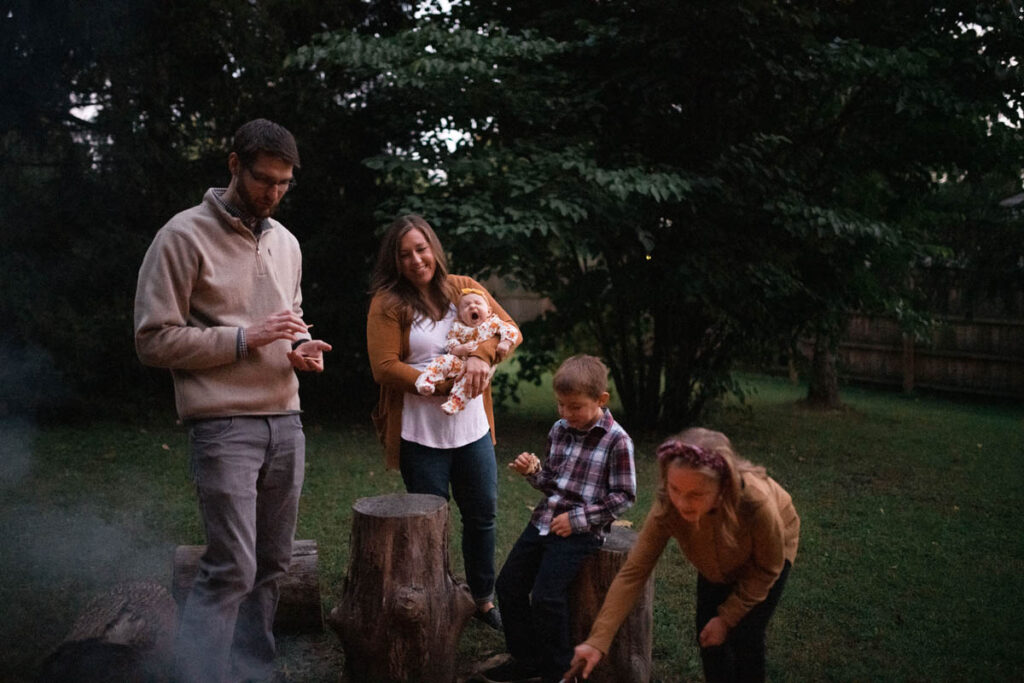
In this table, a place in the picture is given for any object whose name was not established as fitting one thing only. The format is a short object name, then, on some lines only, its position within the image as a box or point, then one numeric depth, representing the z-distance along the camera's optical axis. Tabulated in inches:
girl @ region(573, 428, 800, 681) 88.3
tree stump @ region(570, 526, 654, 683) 114.2
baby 122.6
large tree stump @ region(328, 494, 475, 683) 116.6
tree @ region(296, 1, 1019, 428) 249.3
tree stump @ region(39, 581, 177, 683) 110.2
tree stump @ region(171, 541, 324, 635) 137.8
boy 111.6
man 97.7
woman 125.3
